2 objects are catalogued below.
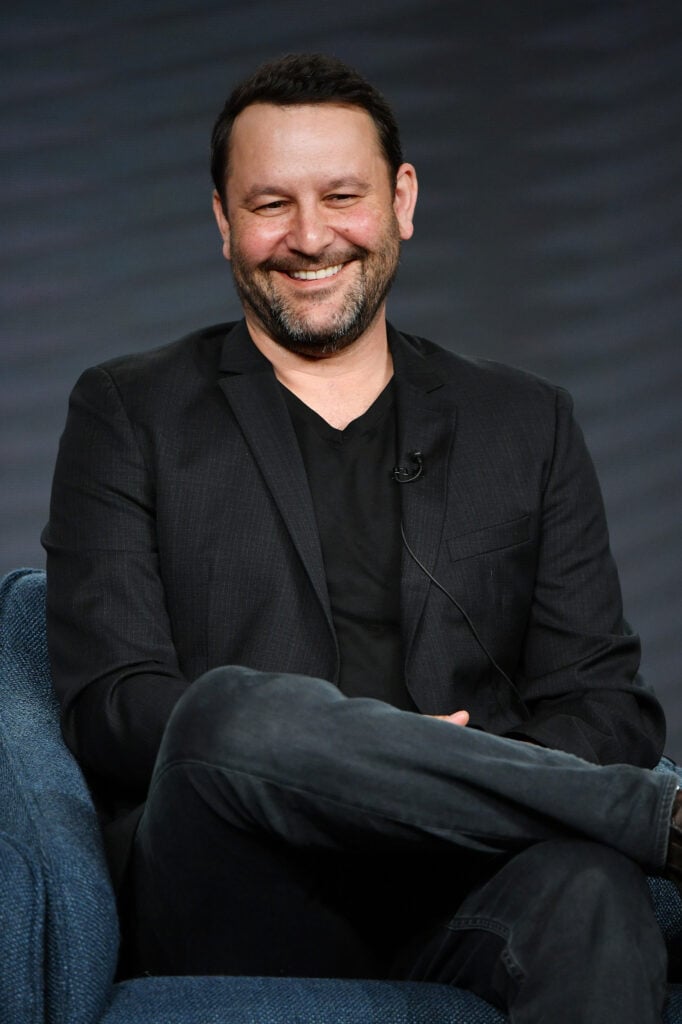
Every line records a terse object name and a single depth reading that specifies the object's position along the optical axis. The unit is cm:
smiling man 677
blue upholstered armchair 674
